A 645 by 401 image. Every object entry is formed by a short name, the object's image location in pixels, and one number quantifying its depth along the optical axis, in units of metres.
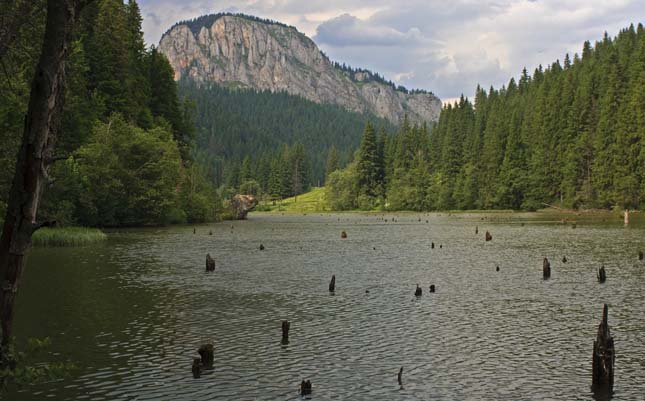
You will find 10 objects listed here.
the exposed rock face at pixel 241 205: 132.12
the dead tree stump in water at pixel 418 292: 32.18
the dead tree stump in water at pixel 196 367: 18.47
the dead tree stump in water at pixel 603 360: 17.41
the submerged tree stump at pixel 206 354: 19.42
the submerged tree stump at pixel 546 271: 38.25
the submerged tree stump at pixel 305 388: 16.66
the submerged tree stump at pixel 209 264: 42.38
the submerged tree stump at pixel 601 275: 35.59
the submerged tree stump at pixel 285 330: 22.58
